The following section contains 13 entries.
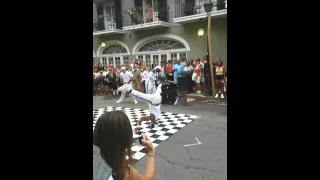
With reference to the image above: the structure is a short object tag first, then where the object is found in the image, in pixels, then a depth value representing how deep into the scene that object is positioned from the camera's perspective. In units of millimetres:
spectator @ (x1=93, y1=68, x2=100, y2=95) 7058
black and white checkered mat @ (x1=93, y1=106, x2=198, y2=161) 2814
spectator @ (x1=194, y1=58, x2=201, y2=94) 6434
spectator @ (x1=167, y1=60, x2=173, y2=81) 6884
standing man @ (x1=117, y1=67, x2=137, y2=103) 5719
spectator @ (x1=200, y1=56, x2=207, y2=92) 6484
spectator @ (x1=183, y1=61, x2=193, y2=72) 6627
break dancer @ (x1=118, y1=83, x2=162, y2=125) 3327
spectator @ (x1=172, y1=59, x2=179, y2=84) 6610
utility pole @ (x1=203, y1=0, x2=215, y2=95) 6642
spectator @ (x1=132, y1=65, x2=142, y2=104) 6094
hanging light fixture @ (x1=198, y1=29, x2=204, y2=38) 7371
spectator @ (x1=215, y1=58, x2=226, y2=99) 5828
